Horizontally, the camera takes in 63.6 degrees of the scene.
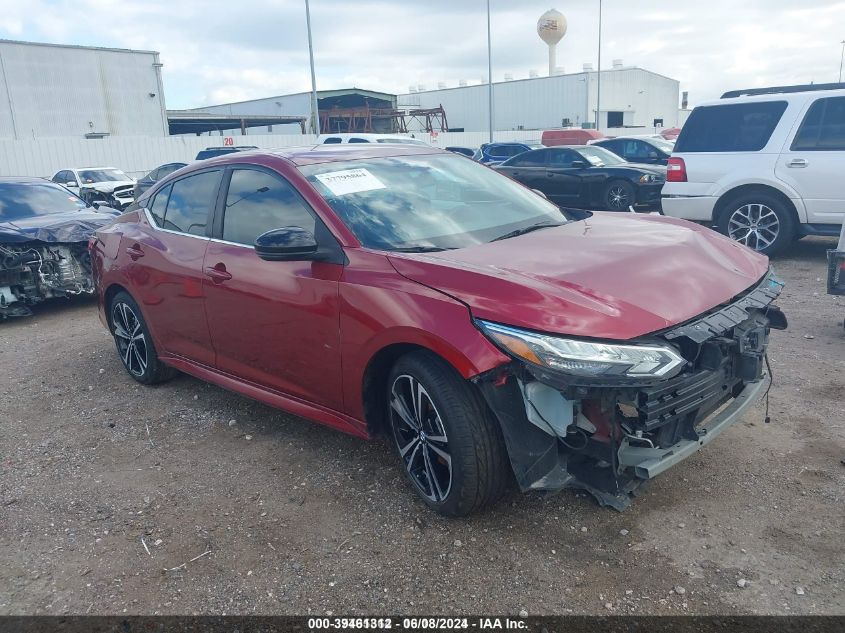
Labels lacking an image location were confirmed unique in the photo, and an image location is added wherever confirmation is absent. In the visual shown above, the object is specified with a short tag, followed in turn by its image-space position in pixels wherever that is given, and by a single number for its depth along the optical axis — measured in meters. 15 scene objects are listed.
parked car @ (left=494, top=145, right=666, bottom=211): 12.42
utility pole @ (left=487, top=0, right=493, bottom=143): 35.21
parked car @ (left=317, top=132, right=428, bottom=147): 17.49
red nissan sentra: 2.73
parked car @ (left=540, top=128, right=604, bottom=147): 29.17
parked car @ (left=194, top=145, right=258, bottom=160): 22.43
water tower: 55.20
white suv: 7.81
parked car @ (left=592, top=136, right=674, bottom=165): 16.92
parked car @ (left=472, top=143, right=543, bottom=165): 21.96
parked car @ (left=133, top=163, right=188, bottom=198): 17.27
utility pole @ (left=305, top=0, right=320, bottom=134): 25.14
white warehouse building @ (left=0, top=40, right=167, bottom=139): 35.22
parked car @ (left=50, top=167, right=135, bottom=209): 19.06
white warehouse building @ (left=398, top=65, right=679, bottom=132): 50.94
